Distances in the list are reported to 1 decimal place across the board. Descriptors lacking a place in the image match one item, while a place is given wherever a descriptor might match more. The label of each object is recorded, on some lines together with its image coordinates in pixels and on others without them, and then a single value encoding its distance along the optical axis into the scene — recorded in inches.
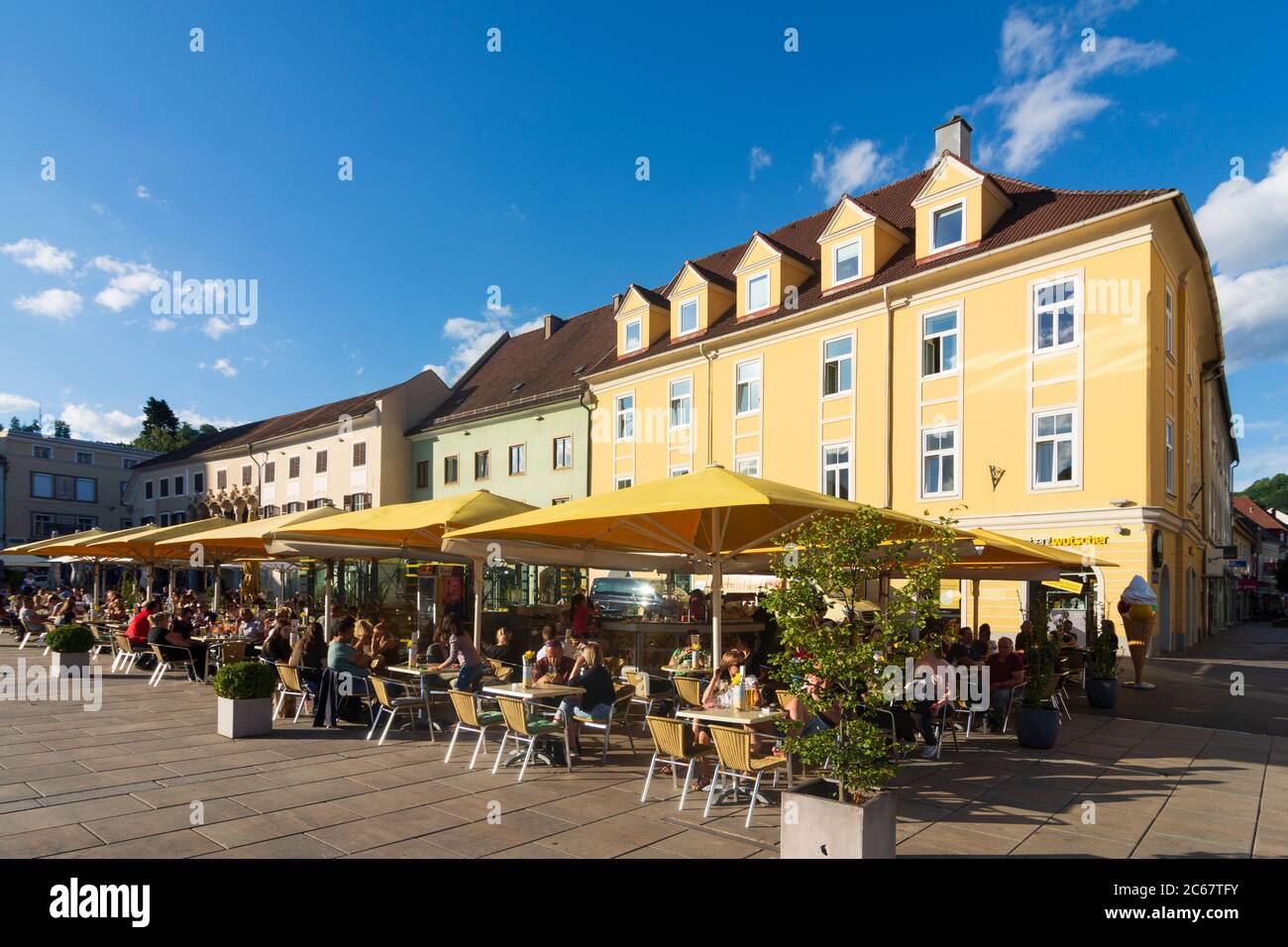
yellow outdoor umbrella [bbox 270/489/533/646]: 456.8
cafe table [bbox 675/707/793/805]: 293.8
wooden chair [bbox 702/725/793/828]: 267.9
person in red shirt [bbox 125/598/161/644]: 642.2
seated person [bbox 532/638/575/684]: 396.8
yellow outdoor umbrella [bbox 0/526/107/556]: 836.4
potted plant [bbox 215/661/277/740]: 392.8
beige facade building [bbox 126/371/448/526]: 1534.2
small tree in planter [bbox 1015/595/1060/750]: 397.1
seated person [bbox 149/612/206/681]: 594.9
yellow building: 756.6
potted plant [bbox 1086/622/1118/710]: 543.5
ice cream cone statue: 673.0
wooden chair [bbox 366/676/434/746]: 387.9
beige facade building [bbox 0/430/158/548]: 2294.5
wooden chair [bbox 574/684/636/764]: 353.4
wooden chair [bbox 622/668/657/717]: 425.4
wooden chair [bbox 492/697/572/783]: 323.9
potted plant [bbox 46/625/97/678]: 613.0
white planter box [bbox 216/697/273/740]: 392.8
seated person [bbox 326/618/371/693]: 429.7
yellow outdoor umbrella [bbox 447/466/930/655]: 297.1
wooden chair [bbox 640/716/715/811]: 291.7
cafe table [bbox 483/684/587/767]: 347.9
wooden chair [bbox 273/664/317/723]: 430.3
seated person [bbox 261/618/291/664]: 492.4
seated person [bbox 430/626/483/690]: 437.4
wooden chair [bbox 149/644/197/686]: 581.3
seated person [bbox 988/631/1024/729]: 450.9
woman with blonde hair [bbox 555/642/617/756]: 356.8
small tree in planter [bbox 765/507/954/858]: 200.8
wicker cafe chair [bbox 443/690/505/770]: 339.3
